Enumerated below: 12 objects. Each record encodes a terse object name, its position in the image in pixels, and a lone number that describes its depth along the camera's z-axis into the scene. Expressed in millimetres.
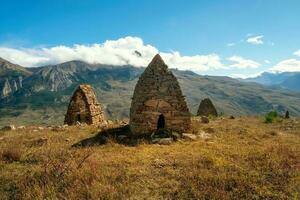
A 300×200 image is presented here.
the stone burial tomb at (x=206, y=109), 26741
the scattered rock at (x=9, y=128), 14513
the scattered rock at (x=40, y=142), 9969
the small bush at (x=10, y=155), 7973
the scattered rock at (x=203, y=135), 11075
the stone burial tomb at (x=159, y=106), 11287
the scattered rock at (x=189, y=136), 10503
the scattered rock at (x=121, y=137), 10587
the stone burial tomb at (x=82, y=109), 17659
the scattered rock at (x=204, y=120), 16732
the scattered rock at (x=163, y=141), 9830
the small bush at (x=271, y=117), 19390
